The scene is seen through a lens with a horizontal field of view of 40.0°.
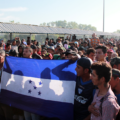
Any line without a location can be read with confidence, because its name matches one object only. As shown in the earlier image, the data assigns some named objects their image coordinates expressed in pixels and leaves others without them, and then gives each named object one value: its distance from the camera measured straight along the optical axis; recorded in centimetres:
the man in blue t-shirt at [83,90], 256
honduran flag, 302
